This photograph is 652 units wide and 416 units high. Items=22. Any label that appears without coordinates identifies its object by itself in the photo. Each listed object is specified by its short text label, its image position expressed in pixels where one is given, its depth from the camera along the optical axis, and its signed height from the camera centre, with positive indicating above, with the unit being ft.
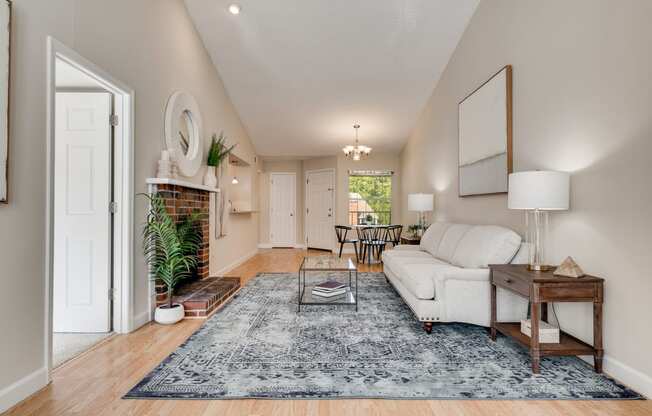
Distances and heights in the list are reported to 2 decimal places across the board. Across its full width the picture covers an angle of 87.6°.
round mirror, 11.82 +2.93
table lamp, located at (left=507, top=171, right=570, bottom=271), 7.58 +0.43
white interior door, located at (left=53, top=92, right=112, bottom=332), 9.22 -0.06
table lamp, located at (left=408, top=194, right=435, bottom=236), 17.84 +0.41
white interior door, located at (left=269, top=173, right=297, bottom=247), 29.68 -0.24
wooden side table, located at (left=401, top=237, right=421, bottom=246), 18.54 -1.70
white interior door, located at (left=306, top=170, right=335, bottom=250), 27.02 -0.04
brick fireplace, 10.59 -2.42
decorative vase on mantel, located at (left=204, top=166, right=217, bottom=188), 14.71 +1.39
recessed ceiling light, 13.20 +7.86
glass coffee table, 11.56 -3.12
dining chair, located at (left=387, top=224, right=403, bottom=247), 21.44 -1.78
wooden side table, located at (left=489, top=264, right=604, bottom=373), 7.00 -1.82
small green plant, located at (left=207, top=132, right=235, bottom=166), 15.16 +2.58
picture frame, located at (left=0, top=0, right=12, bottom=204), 5.66 +2.01
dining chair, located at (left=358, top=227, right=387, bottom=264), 21.08 -2.02
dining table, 21.30 -3.09
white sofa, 9.12 -2.13
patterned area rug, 6.28 -3.35
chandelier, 21.28 +3.73
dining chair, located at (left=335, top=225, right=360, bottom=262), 22.06 -1.76
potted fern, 9.76 -1.18
